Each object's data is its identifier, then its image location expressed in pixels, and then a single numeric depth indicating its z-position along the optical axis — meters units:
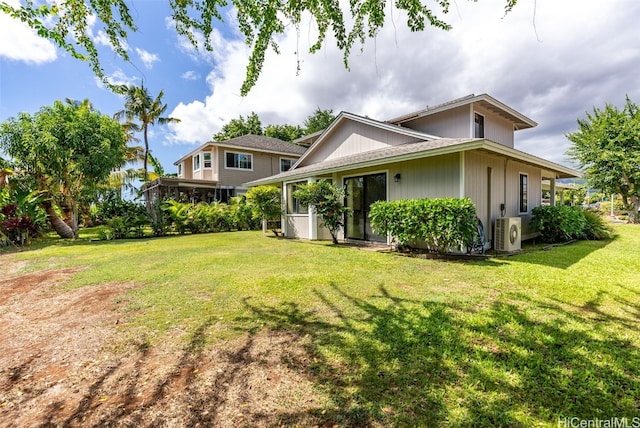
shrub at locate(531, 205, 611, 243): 9.62
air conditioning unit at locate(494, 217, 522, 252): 8.03
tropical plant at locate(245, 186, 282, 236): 13.11
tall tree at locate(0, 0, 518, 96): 3.01
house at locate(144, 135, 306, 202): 20.58
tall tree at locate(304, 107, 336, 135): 38.00
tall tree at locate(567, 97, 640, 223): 17.98
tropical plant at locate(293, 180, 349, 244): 9.78
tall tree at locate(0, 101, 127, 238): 12.28
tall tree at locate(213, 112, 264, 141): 38.77
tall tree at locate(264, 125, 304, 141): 39.47
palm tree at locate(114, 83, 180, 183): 23.78
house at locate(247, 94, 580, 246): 7.94
